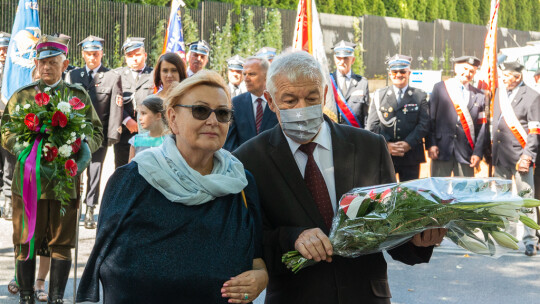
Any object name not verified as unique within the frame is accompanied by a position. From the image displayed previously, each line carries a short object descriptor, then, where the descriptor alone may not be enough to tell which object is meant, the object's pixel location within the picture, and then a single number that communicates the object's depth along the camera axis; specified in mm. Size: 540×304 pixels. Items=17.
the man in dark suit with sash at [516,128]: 9703
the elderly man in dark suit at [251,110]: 7789
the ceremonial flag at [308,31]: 11664
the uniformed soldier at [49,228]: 6359
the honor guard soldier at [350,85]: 11180
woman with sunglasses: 3137
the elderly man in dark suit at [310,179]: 3459
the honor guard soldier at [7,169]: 10641
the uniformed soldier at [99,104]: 10531
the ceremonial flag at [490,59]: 12477
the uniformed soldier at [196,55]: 11565
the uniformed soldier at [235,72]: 12922
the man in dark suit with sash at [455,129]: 10867
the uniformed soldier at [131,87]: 10789
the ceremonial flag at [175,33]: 13930
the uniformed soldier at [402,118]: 10445
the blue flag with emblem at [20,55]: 11125
